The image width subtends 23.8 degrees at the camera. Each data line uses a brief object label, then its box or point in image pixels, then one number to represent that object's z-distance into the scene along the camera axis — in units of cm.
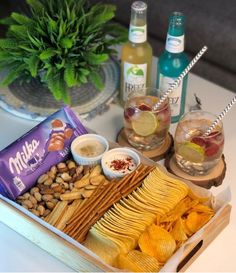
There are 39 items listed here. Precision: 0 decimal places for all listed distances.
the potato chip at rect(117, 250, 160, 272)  103
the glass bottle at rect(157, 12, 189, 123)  131
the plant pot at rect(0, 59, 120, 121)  147
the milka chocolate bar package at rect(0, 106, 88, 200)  119
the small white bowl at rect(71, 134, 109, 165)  126
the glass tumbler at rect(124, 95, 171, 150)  129
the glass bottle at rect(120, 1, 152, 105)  134
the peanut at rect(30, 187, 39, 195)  121
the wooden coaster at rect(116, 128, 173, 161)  133
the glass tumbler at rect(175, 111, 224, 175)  123
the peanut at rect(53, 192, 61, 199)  119
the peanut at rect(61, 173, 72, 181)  123
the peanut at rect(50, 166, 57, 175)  125
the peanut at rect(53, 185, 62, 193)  120
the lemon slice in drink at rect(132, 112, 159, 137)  129
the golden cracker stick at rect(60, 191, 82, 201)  118
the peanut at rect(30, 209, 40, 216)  116
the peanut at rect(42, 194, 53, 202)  119
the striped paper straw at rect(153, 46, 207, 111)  130
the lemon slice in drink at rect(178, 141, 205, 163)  123
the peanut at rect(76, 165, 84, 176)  124
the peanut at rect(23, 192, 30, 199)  119
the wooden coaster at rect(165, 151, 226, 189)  126
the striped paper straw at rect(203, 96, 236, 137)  122
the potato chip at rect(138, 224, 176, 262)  106
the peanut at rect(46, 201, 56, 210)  118
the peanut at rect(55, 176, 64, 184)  123
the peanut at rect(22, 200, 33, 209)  117
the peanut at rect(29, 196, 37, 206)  118
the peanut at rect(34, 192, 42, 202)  119
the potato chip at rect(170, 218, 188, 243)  109
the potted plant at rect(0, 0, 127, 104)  139
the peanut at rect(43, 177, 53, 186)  122
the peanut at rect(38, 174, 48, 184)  123
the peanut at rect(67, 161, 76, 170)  126
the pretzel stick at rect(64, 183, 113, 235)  110
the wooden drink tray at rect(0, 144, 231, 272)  103
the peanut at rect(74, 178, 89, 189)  121
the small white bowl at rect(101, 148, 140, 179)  122
